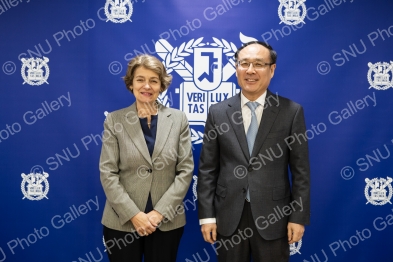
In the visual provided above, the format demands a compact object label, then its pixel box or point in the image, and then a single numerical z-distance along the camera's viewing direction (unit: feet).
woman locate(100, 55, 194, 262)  6.09
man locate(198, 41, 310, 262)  5.94
